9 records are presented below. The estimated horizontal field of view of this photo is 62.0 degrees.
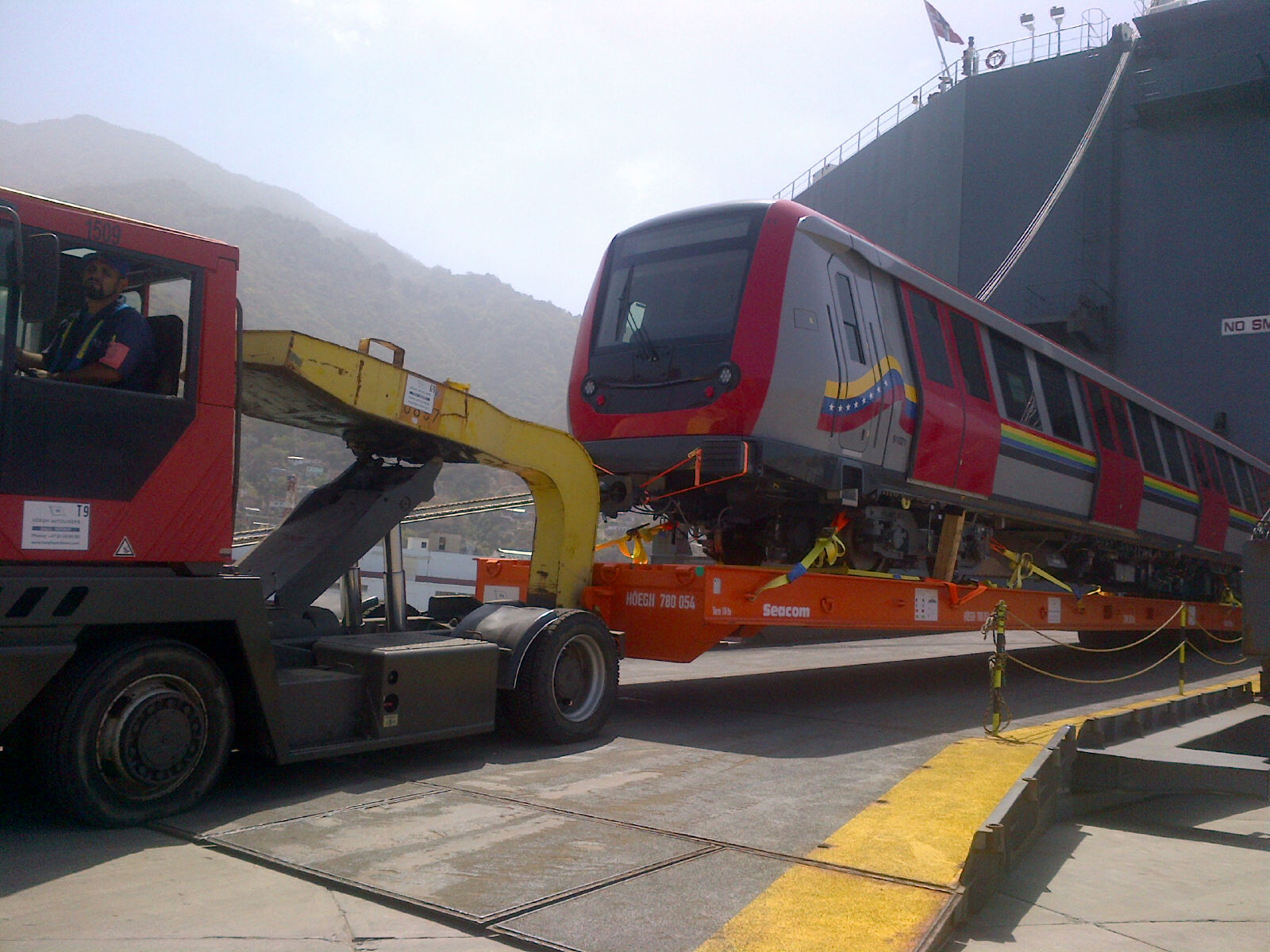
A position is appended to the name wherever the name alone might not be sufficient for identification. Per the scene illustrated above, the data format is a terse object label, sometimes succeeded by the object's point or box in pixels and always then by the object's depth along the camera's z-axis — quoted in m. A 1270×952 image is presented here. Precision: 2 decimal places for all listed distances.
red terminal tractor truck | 4.23
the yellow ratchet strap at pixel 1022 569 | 11.60
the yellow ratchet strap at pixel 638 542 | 9.38
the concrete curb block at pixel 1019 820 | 3.95
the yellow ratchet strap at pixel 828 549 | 8.36
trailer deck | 7.54
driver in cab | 4.45
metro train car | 7.78
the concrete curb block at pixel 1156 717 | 6.96
